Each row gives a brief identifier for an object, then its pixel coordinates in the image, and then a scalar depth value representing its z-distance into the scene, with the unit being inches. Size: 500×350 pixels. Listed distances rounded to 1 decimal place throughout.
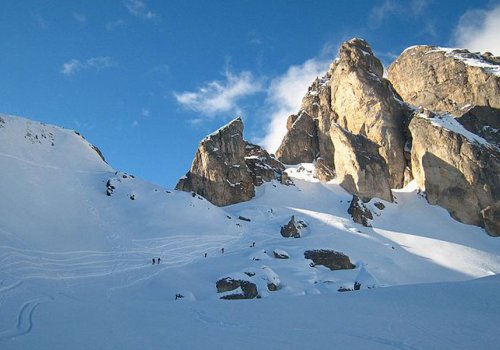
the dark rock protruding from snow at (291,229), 2066.9
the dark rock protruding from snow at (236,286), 1170.6
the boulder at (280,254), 1633.1
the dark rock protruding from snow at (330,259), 1693.8
